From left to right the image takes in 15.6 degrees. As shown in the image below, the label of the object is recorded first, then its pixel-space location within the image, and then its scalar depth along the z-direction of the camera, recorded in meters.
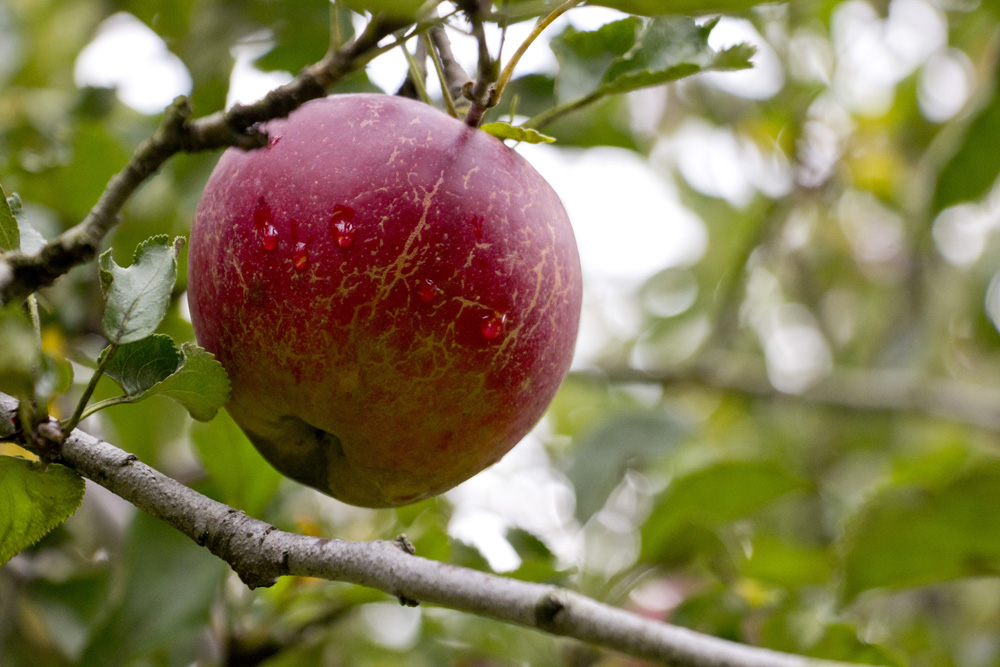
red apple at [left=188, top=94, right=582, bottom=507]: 0.61
